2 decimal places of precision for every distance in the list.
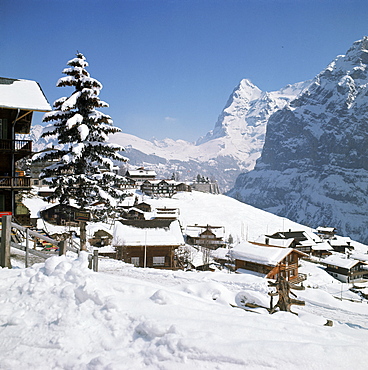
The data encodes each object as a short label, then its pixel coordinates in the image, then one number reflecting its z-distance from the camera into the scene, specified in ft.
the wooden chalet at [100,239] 135.13
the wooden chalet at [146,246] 103.40
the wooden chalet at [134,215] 219.57
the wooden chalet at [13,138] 65.93
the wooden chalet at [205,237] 191.42
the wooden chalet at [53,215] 188.03
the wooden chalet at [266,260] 108.62
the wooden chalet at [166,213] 209.44
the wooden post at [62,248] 33.06
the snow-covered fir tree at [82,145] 58.39
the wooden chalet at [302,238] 213.99
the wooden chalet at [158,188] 346.54
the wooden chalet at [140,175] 413.80
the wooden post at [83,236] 61.21
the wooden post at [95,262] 37.28
